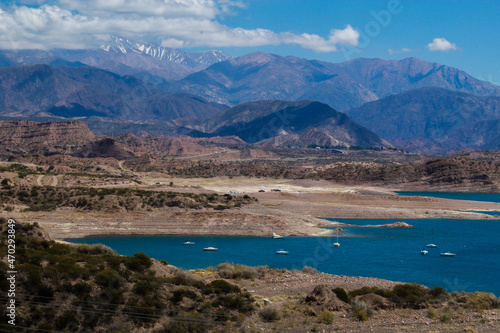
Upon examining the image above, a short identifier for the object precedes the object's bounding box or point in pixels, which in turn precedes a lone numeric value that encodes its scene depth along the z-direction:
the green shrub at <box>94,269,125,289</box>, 29.55
